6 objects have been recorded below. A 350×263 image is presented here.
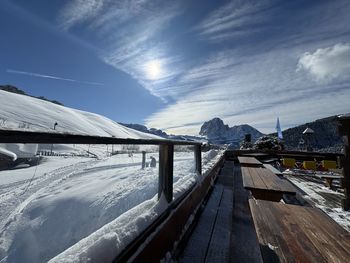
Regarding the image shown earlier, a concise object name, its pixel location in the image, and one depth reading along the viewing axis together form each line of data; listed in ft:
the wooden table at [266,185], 9.23
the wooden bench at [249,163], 20.02
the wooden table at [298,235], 4.25
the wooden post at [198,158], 13.80
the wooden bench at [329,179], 19.38
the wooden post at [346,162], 12.84
